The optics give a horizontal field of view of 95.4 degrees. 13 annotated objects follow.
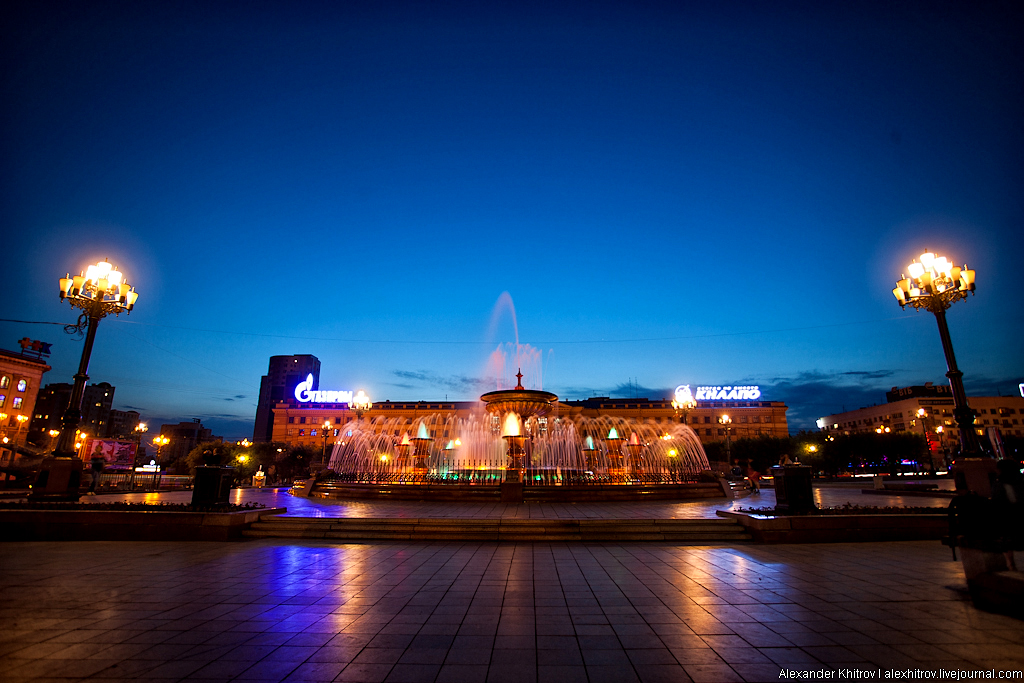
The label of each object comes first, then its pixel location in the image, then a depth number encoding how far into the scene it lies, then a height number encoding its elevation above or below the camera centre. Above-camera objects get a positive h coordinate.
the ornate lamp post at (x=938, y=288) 16.11 +5.84
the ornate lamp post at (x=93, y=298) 16.34 +6.05
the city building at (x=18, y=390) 70.06 +11.33
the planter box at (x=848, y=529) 11.17 -1.66
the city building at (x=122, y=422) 164.75 +14.78
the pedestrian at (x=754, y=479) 25.80 -1.21
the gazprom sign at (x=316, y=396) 95.44 +13.35
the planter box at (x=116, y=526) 11.90 -1.55
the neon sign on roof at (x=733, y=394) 97.44 +13.26
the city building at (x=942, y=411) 101.94 +9.95
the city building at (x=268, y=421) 191.50 +16.88
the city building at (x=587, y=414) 97.94 +9.97
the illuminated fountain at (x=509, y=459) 19.50 +0.15
